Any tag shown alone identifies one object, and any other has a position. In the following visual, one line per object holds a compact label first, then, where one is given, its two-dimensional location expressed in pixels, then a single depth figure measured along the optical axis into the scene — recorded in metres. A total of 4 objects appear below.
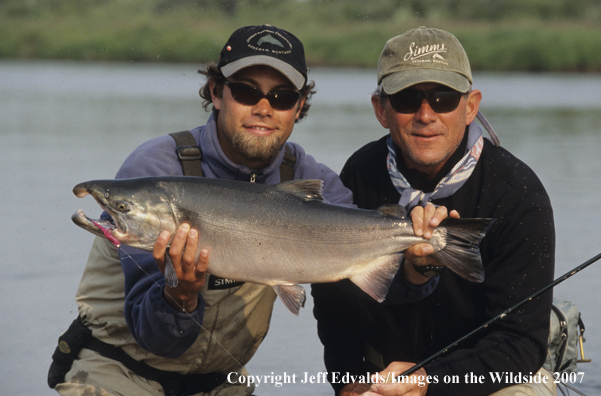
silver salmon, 3.39
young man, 3.97
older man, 3.86
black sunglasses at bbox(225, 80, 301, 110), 4.17
